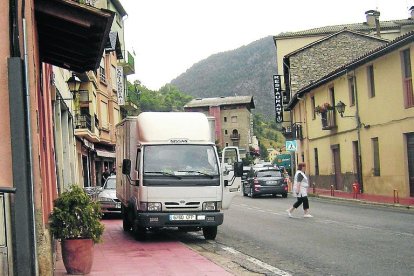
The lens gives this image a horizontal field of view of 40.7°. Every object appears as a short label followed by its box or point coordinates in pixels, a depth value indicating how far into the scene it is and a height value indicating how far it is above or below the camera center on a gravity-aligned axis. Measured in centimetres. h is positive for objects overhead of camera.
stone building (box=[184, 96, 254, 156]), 10019 +827
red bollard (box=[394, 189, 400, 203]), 2266 -178
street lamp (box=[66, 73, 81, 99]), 1762 +281
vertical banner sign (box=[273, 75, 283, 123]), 5000 +566
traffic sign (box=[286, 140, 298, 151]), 3519 +95
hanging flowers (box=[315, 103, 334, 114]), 3325 +307
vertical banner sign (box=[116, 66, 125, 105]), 4656 +699
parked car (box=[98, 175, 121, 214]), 1916 -111
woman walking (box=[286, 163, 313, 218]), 1794 -98
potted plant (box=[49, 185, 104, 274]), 838 -87
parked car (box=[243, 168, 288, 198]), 3125 -120
